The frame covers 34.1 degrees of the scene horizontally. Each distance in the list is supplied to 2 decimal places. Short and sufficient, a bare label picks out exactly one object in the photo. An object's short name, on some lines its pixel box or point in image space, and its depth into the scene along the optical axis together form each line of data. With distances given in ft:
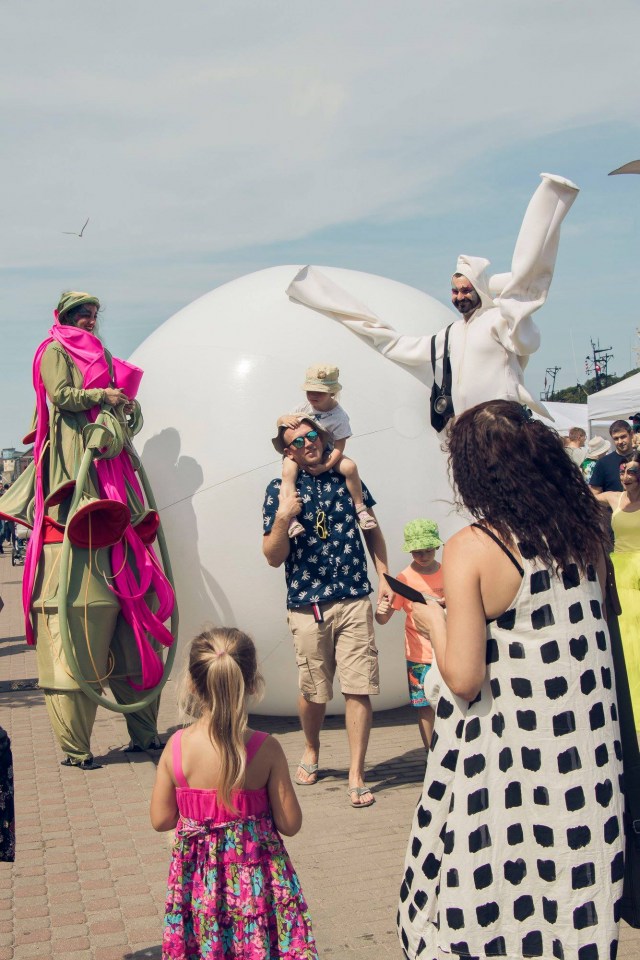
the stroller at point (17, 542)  70.85
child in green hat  16.33
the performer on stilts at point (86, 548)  18.01
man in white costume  14.61
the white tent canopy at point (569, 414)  53.88
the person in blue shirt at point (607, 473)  23.47
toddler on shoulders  16.38
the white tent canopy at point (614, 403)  40.14
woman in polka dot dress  7.55
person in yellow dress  13.57
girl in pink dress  8.49
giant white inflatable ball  18.08
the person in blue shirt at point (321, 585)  16.21
